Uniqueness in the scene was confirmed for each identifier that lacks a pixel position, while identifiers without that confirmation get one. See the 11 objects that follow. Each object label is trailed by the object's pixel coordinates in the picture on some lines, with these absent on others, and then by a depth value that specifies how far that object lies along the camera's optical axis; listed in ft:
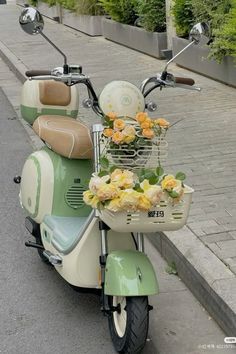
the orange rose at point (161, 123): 16.82
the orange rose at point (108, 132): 16.26
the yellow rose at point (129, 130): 16.12
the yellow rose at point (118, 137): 16.03
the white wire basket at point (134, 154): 16.49
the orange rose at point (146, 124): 16.40
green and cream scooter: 15.95
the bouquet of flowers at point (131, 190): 15.17
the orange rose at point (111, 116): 16.51
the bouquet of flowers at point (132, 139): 16.17
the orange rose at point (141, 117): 16.43
